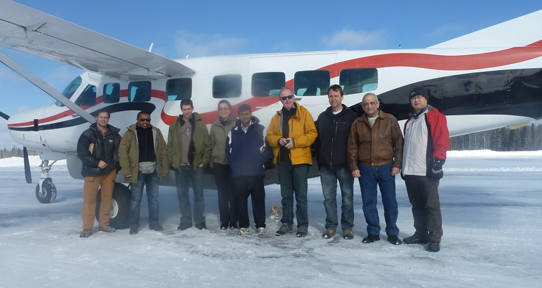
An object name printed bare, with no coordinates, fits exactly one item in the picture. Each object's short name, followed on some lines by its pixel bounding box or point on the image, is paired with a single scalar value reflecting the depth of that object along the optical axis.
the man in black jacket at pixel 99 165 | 4.77
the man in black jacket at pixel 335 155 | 4.47
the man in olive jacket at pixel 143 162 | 4.92
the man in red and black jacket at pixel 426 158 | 3.96
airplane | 4.96
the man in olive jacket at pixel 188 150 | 5.02
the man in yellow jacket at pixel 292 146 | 4.52
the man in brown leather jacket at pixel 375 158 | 4.30
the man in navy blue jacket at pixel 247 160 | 4.66
